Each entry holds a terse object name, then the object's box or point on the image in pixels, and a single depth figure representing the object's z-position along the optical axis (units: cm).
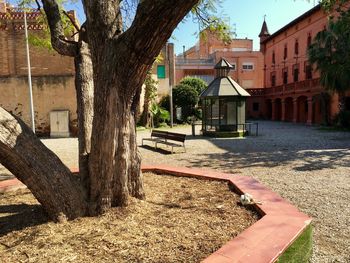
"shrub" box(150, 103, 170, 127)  2502
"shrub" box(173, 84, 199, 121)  2722
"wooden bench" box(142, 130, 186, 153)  1095
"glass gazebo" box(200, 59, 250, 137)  1648
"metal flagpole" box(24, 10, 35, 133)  1450
